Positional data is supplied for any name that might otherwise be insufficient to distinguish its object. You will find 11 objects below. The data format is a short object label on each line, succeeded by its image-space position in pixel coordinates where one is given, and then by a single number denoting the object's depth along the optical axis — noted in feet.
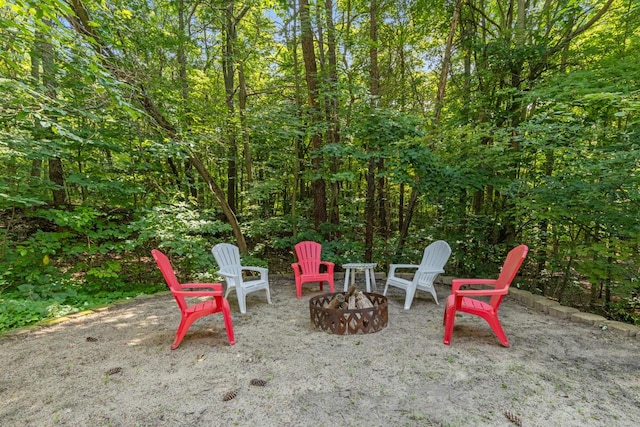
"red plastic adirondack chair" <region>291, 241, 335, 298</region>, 13.23
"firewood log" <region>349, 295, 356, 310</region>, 9.86
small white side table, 12.51
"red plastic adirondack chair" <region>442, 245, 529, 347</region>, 8.05
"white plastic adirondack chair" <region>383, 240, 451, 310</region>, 11.24
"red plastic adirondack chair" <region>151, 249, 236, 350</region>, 8.13
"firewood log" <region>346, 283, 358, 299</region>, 10.34
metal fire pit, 8.92
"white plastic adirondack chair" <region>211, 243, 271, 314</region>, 10.75
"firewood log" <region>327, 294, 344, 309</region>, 9.88
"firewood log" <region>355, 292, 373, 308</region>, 9.95
